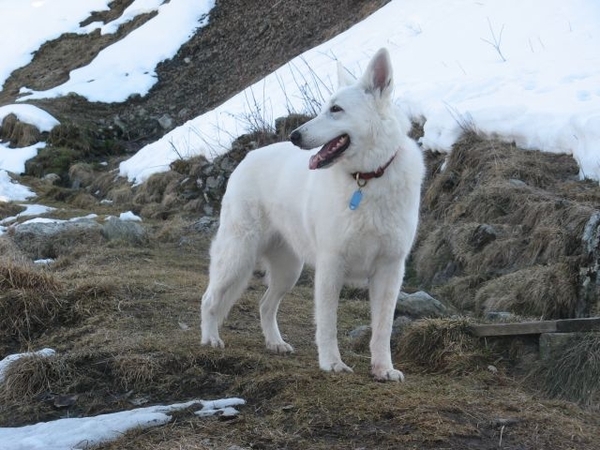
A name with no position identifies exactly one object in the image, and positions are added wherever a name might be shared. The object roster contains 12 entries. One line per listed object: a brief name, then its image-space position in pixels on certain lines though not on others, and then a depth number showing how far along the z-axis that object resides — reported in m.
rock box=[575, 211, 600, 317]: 5.72
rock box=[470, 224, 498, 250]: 7.84
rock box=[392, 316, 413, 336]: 5.85
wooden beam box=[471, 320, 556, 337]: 4.88
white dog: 4.74
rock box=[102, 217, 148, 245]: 10.51
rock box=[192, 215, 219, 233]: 11.64
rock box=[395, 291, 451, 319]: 6.63
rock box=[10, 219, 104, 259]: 10.16
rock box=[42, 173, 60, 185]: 18.72
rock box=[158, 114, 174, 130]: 21.75
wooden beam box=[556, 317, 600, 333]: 4.70
